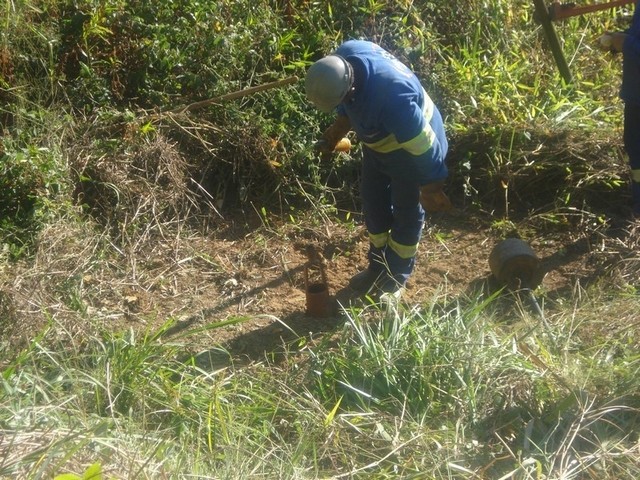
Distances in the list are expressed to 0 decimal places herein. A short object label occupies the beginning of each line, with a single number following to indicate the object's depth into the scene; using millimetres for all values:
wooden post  6645
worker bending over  4398
